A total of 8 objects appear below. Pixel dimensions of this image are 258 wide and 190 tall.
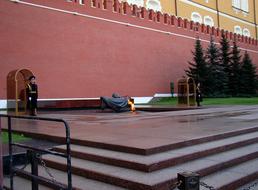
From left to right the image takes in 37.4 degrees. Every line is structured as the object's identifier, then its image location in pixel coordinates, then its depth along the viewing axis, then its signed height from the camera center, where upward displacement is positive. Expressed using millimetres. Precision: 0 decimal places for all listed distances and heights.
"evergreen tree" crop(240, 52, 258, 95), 28480 +1469
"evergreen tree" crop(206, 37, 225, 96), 26203 +1870
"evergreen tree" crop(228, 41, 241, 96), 28109 +1548
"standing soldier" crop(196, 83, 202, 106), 18062 +180
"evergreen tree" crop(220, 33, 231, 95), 28328 +3204
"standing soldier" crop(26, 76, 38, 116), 12227 +255
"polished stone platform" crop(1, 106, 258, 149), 6020 -553
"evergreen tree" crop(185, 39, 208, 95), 25719 +2075
